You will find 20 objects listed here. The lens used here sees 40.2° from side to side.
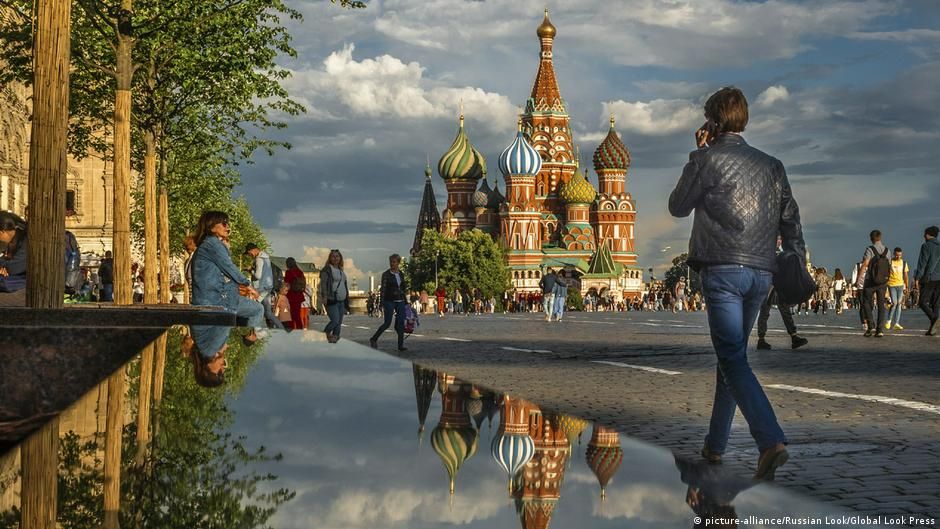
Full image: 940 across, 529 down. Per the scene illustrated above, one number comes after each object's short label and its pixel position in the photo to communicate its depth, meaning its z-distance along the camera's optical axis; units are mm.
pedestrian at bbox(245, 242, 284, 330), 20873
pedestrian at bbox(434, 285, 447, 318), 69288
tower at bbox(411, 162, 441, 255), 174875
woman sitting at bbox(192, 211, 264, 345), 13070
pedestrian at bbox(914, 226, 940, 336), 22984
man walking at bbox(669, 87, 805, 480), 5758
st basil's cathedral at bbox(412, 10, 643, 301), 145625
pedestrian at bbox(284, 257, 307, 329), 22719
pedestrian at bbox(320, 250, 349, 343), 20969
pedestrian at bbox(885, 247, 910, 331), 26047
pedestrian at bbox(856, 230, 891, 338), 23141
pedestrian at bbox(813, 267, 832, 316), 47125
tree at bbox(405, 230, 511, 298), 118062
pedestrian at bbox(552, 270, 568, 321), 41125
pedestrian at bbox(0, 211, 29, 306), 12344
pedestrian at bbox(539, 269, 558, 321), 42219
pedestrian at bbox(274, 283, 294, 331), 23359
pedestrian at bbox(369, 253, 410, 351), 20578
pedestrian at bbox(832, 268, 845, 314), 48875
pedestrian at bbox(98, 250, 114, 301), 33562
